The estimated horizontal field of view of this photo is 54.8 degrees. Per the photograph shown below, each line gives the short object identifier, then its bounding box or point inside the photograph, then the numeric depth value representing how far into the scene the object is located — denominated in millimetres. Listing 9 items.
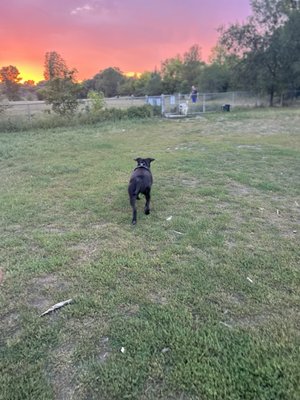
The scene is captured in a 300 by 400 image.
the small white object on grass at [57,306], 1971
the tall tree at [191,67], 38400
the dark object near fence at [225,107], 18484
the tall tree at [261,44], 21016
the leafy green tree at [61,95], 13445
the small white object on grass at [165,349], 1618
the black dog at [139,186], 3346
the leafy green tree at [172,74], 39438
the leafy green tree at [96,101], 14078
